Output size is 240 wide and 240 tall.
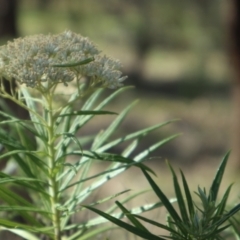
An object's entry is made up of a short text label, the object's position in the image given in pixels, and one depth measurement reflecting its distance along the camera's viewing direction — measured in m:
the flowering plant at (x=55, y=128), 1.63
